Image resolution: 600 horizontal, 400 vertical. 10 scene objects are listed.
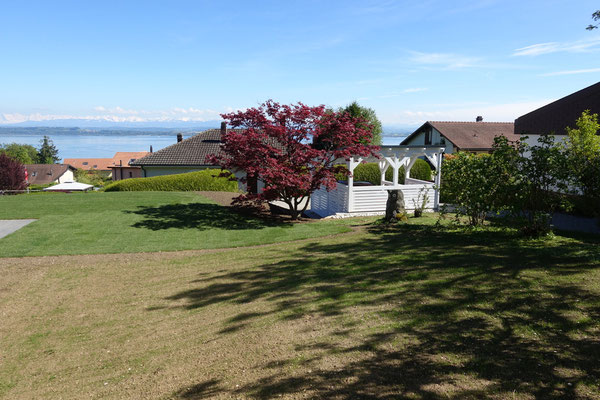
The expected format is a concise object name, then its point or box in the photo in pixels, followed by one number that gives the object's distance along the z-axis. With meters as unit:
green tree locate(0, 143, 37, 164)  107.62
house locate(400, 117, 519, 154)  37.84
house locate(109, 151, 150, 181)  66.50
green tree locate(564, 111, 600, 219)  8.81
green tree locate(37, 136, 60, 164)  118.31
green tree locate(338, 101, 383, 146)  42.75
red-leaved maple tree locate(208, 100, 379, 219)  14.12
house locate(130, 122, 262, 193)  33.22
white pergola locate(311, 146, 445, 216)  16.55
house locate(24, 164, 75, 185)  83.56
